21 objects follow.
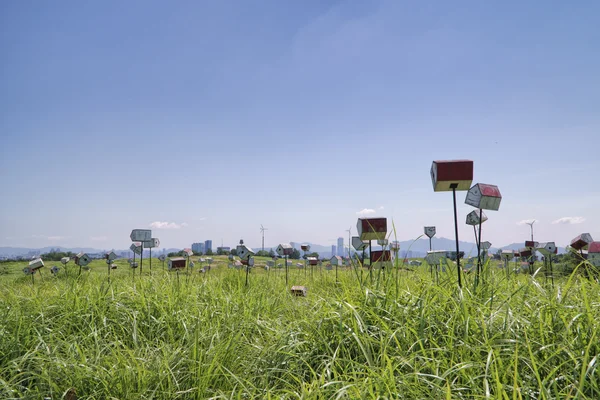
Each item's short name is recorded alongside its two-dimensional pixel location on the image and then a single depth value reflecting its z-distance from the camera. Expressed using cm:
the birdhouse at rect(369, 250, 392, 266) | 435
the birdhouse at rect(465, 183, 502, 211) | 425
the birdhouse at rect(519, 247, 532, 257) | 1062
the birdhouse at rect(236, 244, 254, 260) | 750
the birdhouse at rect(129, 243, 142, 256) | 1245
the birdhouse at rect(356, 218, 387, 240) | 487
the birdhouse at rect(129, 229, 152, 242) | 898
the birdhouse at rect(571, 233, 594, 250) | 684
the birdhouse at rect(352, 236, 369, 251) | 574
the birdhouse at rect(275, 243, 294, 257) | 1057
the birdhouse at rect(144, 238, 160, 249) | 1032
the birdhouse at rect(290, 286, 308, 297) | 684
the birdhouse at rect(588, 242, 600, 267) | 532
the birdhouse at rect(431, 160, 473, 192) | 411
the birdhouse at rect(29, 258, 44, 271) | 1022
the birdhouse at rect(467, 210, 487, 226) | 607
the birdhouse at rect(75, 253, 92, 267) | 1166
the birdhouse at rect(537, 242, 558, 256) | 819
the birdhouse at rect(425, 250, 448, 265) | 635
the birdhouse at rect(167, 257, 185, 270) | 780
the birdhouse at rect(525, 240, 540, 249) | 1122
